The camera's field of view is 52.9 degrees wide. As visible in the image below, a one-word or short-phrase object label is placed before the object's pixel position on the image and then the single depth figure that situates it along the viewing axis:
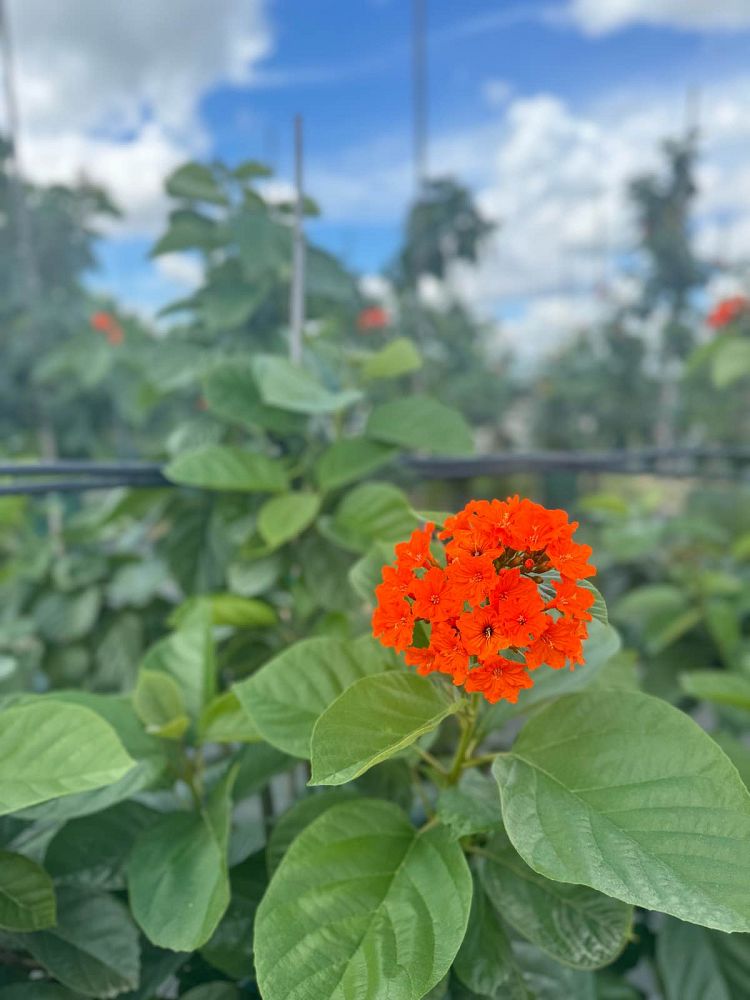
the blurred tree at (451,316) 6.02
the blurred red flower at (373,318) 3.30
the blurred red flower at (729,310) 1.98
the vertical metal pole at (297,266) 1.00
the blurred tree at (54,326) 2.63
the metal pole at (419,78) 3.54
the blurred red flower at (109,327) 2.66
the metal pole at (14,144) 2.56
